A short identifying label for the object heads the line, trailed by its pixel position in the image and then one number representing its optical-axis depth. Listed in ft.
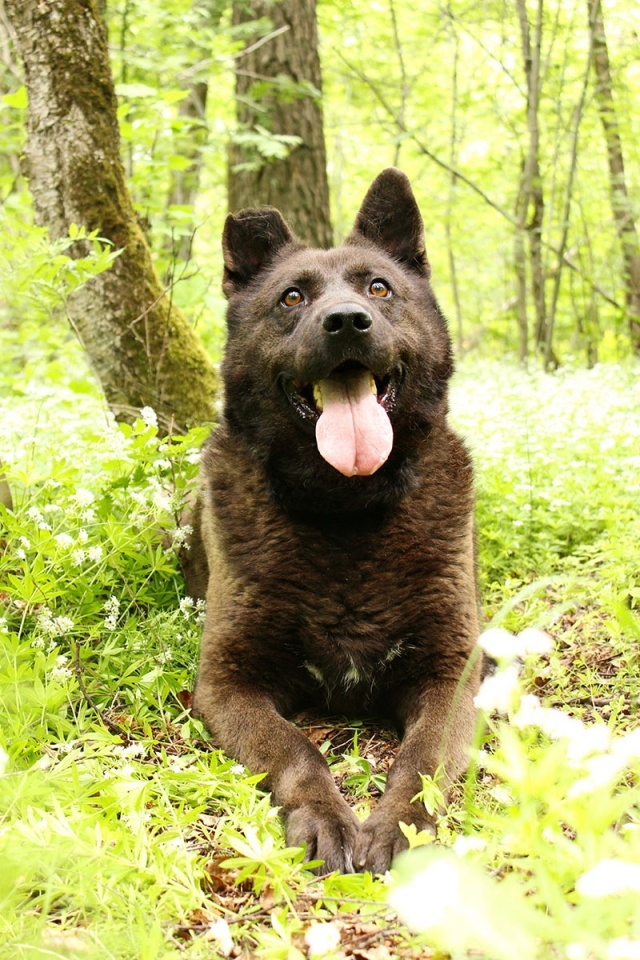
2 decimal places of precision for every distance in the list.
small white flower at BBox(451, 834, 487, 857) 4.68
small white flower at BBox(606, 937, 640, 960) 3.11
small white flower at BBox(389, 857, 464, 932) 2.85
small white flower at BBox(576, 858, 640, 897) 3.17
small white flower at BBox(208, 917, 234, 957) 5.42
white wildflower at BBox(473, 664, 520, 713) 4.07
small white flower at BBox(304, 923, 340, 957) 4.84
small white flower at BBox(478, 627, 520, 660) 4.06
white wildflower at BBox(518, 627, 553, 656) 4.18
